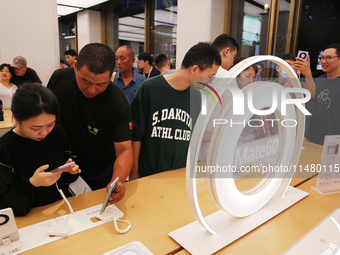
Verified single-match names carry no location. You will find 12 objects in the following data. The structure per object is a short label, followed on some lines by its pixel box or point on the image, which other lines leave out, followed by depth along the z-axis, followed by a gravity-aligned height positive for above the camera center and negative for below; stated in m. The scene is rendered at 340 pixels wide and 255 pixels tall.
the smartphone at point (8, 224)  0.92 -0.55
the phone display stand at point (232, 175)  0.87 -0.38
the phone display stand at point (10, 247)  0.89 -0.61
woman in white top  3.68 -0.27
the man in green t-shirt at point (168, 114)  1.72 -0.28
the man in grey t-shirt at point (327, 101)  2.47 -0.24
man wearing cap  3.90 -0.09
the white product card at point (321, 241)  0.94 -0.62
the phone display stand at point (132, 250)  0.90 -0.62
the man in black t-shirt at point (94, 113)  1.39 -0.26
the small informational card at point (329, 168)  1.34 -0.48
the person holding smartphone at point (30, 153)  1.07 -0.38
